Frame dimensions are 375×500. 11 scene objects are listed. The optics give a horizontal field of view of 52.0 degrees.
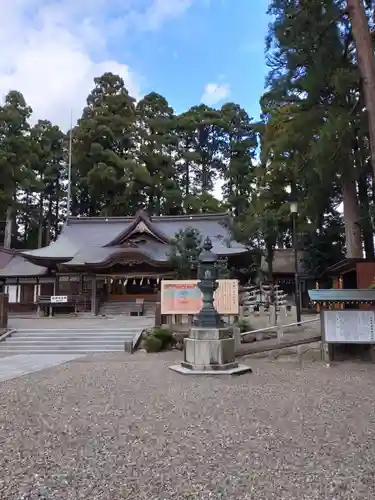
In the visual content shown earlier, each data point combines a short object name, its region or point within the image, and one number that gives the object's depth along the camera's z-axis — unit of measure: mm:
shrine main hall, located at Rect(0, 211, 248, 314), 19125
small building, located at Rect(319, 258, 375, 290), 12359
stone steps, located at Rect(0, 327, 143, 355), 10562
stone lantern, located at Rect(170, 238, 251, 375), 6973
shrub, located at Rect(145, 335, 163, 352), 9992
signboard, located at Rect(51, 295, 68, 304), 18344
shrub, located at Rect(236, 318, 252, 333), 10602
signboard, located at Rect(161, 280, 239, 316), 10180
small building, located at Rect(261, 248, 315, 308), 22859
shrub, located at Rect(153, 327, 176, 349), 10242
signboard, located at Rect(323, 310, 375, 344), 7758
